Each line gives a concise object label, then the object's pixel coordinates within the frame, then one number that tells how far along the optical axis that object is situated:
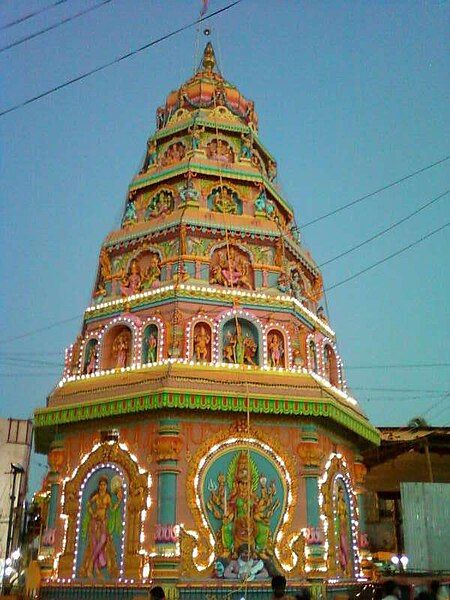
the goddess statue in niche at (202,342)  17.28
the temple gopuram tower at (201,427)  15.00
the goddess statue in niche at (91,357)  18.48
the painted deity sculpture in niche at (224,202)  20.97
